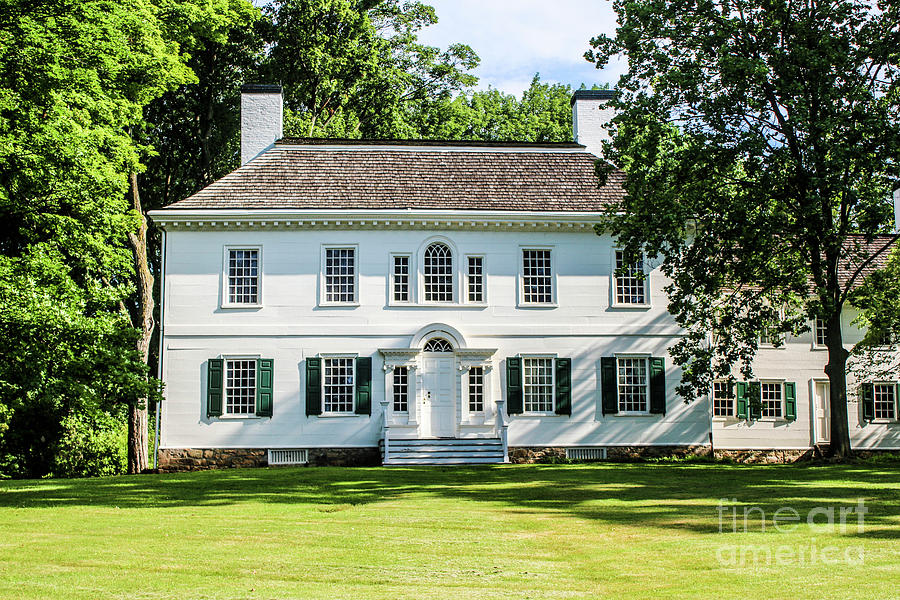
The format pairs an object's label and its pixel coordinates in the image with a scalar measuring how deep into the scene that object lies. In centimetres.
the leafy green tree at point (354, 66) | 3456
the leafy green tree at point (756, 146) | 1830
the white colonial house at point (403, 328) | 2395
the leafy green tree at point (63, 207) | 1897
